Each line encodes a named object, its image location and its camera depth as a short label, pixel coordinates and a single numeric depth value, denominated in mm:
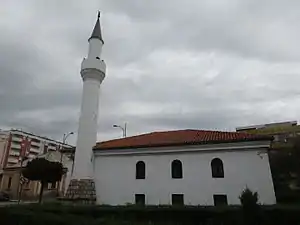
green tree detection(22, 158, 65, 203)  18906
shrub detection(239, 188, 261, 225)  10312
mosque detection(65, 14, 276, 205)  16953
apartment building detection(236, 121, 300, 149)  43838
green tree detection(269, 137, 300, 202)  19588
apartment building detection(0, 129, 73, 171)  60288
